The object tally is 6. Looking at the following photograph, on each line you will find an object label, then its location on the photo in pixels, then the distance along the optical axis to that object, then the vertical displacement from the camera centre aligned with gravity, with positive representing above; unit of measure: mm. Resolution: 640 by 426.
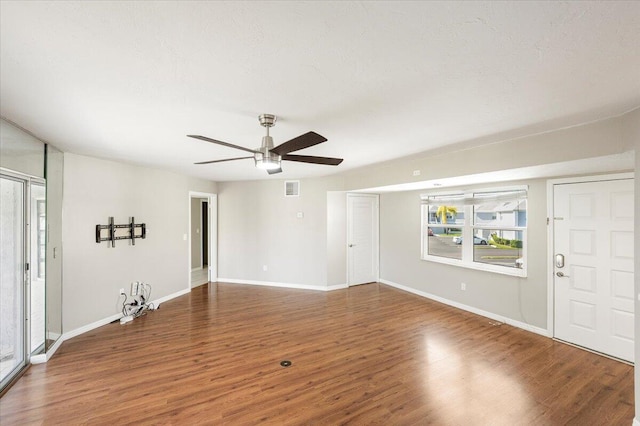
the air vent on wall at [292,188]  6230 +537
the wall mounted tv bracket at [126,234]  4113 -291
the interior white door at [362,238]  6348 -589
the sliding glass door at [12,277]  2762 -646
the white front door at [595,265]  3172 -648
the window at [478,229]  4191 -288
